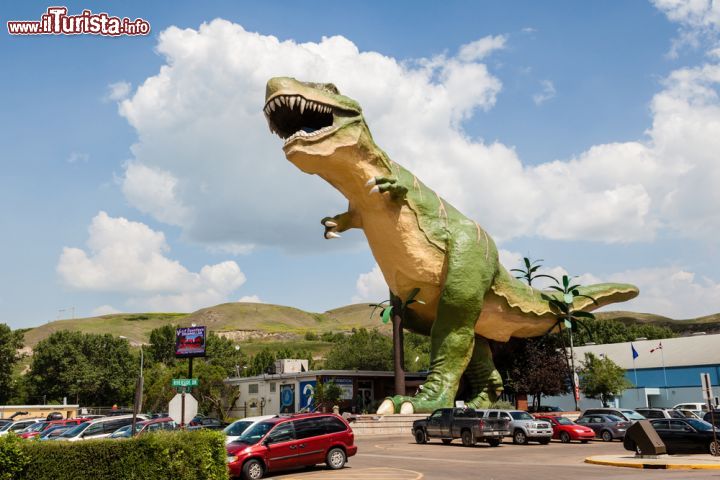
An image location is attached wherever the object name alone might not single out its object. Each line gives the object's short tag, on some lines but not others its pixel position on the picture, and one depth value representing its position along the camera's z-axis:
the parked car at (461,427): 22.25
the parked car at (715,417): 22.07
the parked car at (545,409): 35.16
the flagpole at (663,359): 53.51
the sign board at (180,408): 16.81
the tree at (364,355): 68.12
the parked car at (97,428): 24.73
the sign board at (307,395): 48.47
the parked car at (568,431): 24.28
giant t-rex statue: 23.58
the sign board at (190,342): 41.09
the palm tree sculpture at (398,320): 29.39
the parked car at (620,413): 25.31
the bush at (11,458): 10.86
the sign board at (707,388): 17.48
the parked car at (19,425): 31.77
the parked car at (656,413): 26.00
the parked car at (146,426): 22.75
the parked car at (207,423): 28.68
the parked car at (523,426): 22.91
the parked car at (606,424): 24.97
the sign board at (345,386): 49.06
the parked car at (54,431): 26.26
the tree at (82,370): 75.12
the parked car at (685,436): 18.30
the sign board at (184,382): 21.32
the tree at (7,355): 70.31
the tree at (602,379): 43.66
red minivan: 15.10
